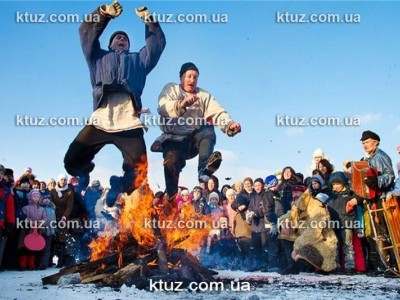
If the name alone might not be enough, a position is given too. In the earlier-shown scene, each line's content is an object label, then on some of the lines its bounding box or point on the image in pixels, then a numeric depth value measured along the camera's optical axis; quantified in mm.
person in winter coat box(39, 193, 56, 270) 8469
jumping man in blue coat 6766
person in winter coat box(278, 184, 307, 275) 8070
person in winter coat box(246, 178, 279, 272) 8461
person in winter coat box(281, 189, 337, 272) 7523
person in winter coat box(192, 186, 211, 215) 8891
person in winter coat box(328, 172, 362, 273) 7781
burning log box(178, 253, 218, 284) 6023
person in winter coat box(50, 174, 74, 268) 8844
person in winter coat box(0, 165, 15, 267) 7391
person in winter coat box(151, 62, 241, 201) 7188
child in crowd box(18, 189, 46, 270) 8164
